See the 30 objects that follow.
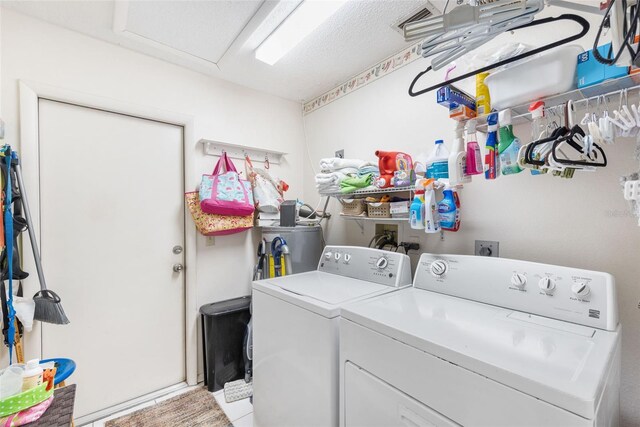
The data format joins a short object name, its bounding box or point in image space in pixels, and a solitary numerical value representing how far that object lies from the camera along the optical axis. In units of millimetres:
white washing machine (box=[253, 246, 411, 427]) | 1146
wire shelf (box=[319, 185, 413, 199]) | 1556
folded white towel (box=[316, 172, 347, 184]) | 1862
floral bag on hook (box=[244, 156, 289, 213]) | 2336
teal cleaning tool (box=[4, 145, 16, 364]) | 1389
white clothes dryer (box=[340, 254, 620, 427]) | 651
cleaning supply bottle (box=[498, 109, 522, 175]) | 1141
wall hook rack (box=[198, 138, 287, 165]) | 2264
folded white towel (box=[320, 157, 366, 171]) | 1901
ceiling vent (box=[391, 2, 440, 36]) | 1541
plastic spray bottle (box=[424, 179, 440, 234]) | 1385
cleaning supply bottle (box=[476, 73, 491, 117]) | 1241
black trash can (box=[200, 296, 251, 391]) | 2133
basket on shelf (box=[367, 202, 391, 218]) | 1718
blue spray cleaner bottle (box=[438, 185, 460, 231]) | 1420
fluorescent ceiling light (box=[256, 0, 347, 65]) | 1491
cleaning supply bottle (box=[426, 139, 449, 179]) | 1426
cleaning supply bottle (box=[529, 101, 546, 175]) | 1058
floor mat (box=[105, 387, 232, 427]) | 1812
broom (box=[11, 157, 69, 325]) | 1493
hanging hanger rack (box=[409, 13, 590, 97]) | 813
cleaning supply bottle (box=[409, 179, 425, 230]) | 1415
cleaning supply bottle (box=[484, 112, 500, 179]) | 1219
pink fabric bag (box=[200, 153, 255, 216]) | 2021
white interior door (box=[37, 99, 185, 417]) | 1744
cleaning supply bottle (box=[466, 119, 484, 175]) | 1313
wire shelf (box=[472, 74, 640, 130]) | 937
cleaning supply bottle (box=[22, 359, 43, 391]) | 956
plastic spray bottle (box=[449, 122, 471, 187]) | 1307
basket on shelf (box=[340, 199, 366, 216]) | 1904
